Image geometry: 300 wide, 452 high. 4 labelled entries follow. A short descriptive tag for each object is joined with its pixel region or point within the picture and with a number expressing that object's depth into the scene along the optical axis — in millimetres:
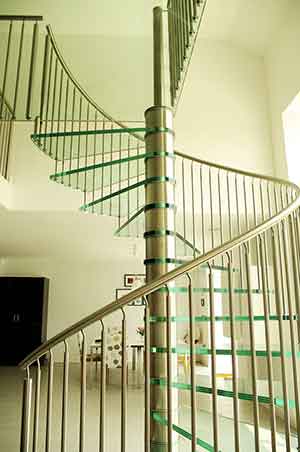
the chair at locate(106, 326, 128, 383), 6289
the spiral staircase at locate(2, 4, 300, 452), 2107
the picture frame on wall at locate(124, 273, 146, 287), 9625
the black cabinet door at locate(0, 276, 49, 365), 8562
